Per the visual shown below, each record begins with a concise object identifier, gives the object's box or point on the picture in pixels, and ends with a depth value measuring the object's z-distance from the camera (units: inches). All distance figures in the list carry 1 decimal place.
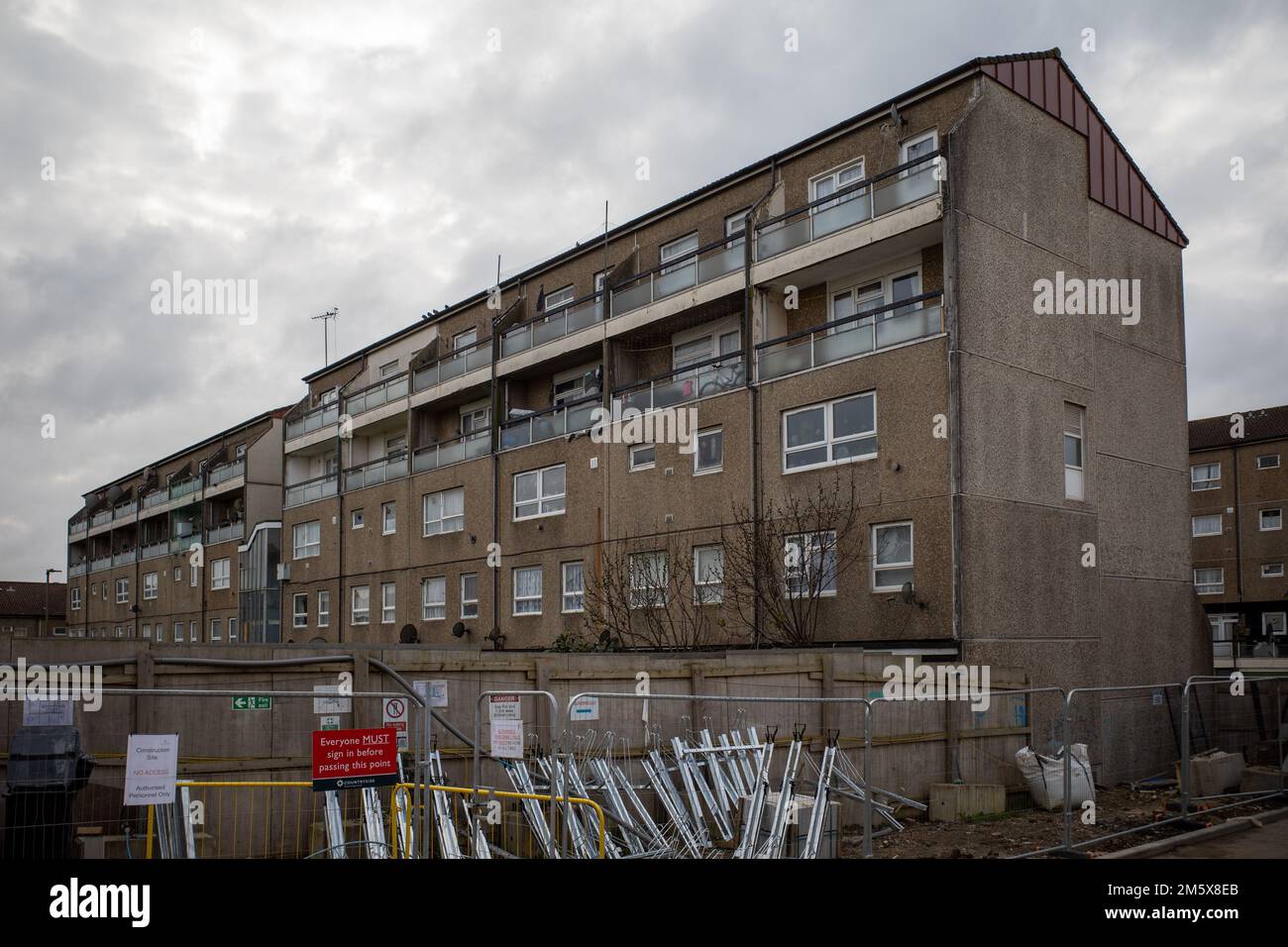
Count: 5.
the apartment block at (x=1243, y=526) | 2074.3
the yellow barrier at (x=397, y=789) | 415.5
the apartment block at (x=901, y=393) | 799.7
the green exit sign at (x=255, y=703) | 459.8
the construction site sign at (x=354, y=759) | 374.9
